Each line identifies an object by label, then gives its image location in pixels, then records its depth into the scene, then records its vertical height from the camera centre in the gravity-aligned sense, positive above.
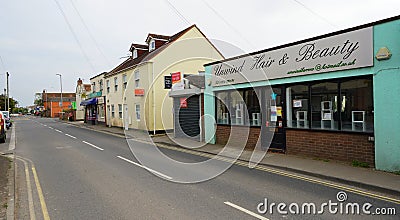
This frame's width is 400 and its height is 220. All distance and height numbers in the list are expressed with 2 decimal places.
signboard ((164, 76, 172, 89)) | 22.05 +2.22
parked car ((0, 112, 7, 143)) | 18.41 -1.10
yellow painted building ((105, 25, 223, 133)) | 22.86 +3.24
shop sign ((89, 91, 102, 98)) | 34.66 +2.24
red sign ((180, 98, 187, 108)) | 17.46 +0.51
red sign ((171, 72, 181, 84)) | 18.87 +2.22
